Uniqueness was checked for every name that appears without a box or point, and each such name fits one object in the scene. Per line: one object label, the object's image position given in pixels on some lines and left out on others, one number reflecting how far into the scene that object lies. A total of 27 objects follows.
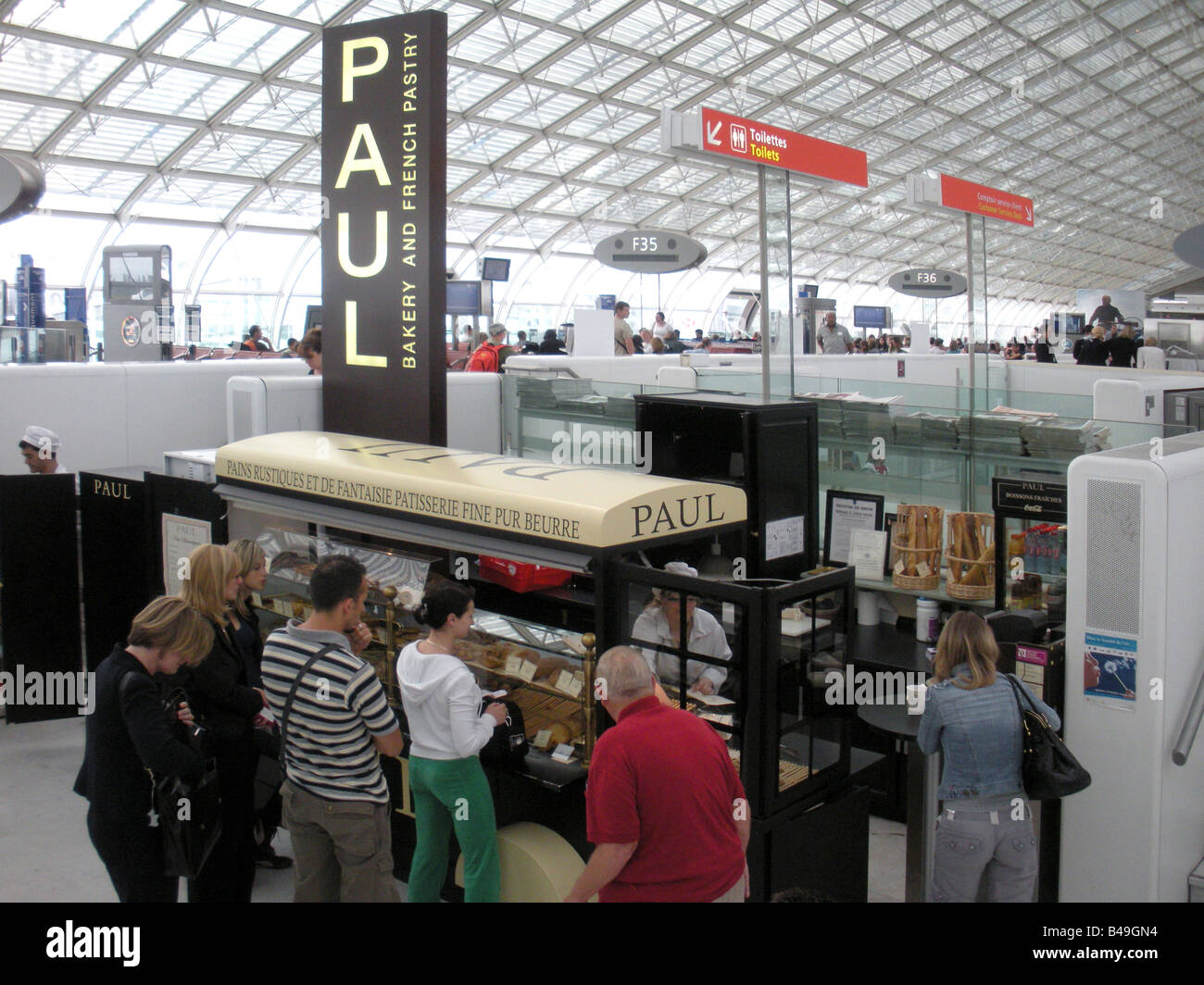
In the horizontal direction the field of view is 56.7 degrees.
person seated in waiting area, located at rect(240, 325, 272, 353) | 17.55
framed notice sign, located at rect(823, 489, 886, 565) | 5.94
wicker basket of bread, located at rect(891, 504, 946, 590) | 5.71
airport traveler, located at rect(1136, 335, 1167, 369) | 14.02
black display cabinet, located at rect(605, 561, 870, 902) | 3.67
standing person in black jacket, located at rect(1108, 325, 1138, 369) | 14.18
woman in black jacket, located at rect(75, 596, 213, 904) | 3.47
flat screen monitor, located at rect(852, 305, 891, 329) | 28.47
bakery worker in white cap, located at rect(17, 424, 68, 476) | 6.70
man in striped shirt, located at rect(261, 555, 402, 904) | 3.49
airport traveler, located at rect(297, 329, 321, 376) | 7.29
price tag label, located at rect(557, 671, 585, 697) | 4.21
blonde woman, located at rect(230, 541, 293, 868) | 4.14
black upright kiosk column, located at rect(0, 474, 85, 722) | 6.56
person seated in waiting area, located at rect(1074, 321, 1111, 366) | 14.62
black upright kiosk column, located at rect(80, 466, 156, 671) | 6.55
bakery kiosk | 3.77
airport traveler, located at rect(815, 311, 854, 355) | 16.61
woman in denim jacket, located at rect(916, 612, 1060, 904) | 3.81
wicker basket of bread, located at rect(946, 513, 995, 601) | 5.52
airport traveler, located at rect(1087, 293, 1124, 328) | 17.74
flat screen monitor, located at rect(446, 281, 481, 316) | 15.30
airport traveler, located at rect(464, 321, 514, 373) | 10.08
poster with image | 4.21
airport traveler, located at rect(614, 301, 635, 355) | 13.76
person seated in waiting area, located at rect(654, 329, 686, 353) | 17.38
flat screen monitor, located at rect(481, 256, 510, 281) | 20.02
